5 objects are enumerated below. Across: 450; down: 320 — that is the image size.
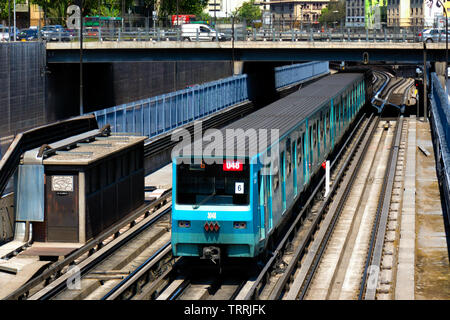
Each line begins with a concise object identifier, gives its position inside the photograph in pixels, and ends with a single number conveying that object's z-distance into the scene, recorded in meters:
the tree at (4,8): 89.44
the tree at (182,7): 102.25
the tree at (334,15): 187.73
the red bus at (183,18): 76.09
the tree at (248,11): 189.00
